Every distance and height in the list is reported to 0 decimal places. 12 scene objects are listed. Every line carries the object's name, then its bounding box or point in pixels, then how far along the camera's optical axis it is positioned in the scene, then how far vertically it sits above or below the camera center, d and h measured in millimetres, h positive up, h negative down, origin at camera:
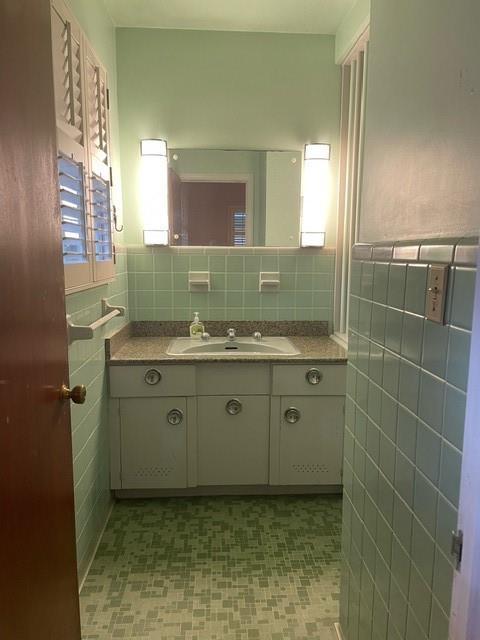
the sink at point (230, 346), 2484 -513
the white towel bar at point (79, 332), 1480 -262
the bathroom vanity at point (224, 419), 2248 -835
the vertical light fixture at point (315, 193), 2568 +343
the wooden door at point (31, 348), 784 -194
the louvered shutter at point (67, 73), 1406 +586
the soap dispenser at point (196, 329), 2622 -438
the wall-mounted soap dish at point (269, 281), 2678 -162
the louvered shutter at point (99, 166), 1791 +359
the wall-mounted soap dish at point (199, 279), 2646 -153
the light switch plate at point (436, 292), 828 -69
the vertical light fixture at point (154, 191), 2508 +339
